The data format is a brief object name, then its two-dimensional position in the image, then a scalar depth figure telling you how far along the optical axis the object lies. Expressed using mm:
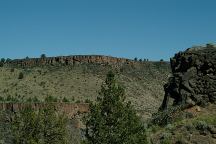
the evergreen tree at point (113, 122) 21557
